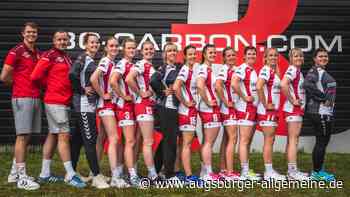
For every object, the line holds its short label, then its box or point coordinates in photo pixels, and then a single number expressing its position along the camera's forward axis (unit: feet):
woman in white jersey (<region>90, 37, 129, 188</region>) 18.19
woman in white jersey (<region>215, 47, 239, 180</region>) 20.03
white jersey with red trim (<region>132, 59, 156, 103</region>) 18.95
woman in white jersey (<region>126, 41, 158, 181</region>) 18.60
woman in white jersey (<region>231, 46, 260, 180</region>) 20.16
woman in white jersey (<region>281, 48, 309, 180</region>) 20.36
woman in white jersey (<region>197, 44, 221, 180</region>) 19.42
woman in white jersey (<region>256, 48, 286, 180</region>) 20.10
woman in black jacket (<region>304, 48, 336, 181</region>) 20.63
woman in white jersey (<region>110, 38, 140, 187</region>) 18.35
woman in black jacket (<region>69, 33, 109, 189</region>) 18.06
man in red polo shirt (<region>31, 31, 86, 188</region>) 18.25
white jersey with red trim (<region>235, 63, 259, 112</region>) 20.24
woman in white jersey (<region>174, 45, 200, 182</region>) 19.26
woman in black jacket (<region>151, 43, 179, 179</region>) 18.90
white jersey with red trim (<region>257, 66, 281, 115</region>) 20.26
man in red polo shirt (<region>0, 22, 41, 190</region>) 18.25
